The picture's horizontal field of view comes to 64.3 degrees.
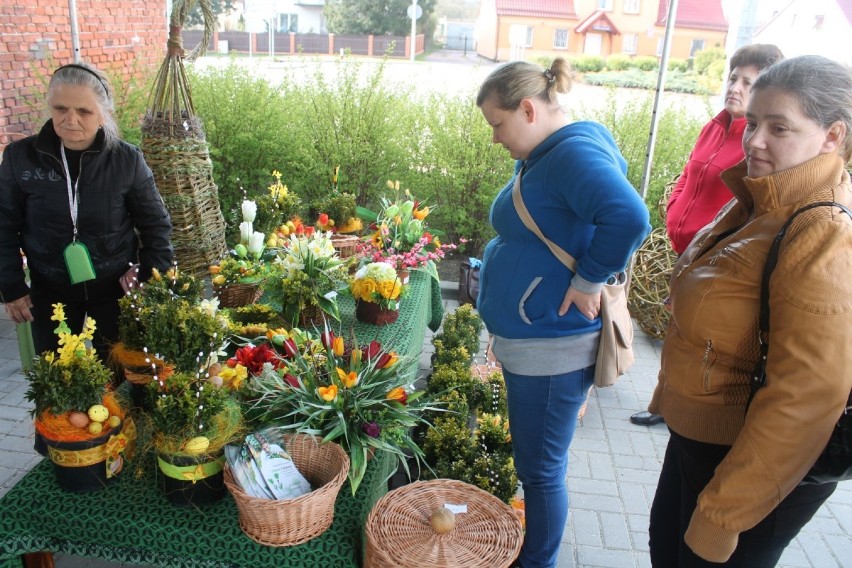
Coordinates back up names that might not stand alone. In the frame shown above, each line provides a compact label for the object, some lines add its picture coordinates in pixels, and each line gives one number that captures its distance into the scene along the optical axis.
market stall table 1.64
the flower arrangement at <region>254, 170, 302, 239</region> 3.49
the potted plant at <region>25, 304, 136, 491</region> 1.66
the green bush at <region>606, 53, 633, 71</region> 16.62
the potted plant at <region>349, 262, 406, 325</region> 2.82
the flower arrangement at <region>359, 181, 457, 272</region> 3.28
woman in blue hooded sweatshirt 1.75
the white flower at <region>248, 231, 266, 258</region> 3.11
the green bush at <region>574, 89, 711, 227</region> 5.43
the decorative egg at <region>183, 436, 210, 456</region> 1.65
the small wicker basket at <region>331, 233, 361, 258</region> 3.56
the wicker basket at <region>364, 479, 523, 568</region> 1.66
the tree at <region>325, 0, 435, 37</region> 19.45
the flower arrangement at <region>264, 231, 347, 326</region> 2.72
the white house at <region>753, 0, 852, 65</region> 11.86
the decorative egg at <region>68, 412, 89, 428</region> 1.66
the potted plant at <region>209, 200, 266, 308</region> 2.88
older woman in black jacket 2.32
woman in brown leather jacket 1.17
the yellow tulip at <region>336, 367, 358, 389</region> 1.99
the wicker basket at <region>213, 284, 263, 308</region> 2.88
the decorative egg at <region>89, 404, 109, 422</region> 1.68
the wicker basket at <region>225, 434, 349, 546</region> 1.58
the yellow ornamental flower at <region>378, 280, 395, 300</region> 2.82
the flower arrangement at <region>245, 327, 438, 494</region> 1.90
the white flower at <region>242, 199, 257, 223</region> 3.20
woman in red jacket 2.56
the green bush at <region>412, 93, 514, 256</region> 5.56
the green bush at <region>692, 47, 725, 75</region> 13.79
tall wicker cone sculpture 3.51
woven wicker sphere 4.41
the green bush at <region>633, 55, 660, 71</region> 16.58
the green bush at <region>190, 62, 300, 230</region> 5.59
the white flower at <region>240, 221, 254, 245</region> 3.13
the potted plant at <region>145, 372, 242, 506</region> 1.65
